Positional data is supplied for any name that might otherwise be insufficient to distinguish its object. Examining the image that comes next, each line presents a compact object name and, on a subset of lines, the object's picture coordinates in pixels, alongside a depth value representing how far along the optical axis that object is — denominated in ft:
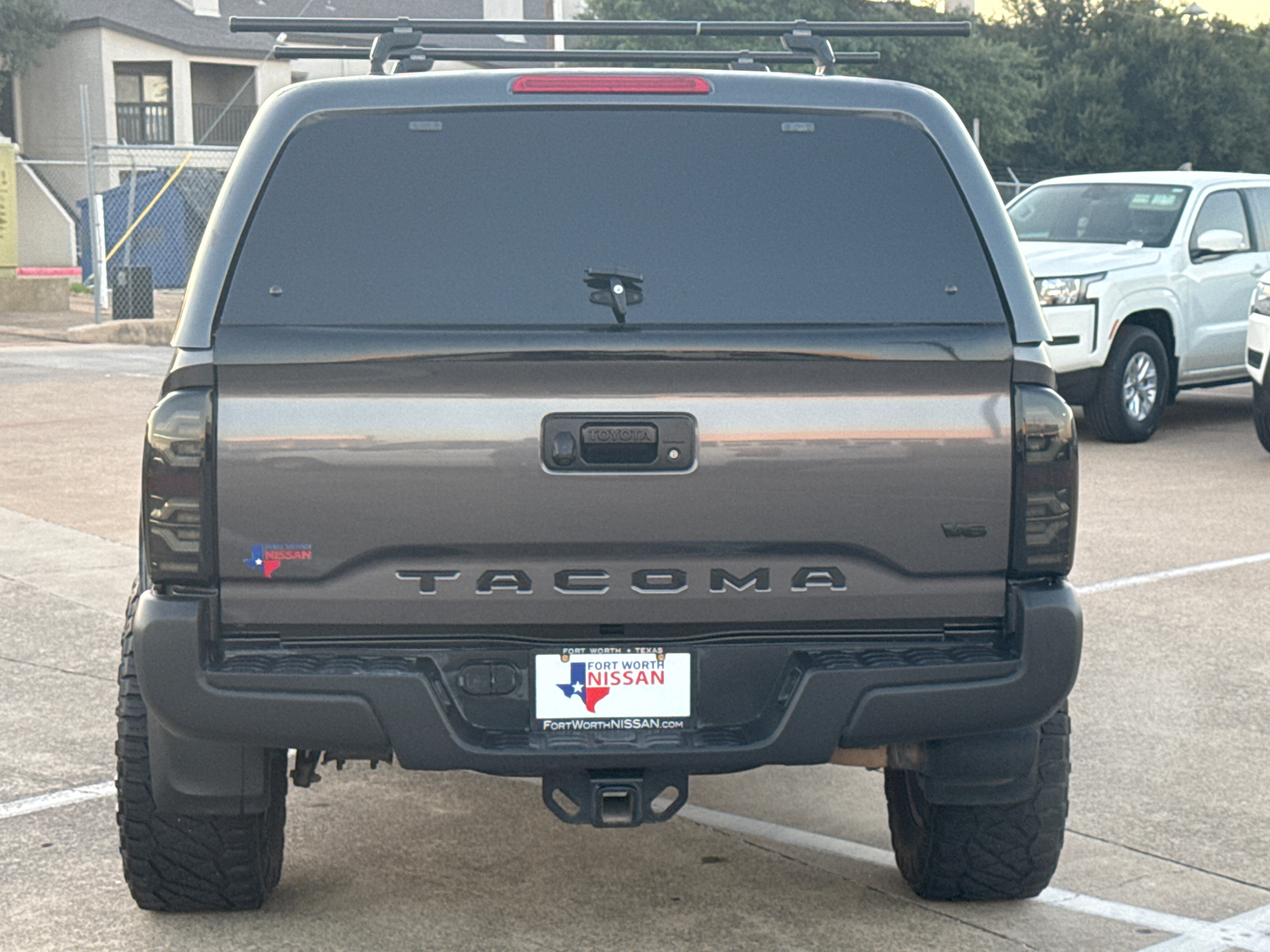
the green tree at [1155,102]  154.10
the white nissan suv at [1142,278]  39.83
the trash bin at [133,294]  71.26
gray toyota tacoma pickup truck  11.28
